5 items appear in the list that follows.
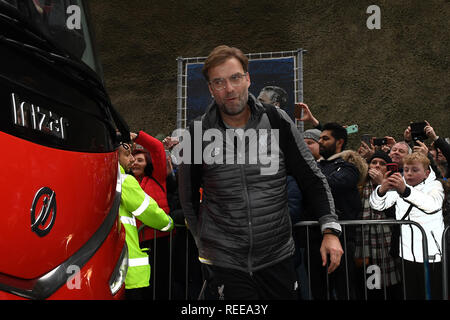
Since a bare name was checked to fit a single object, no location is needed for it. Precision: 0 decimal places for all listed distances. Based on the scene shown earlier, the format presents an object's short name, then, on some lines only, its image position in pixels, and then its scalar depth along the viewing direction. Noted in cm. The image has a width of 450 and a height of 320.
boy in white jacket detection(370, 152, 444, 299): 350
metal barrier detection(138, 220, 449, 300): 328
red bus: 104
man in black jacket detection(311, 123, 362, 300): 351
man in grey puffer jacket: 221
